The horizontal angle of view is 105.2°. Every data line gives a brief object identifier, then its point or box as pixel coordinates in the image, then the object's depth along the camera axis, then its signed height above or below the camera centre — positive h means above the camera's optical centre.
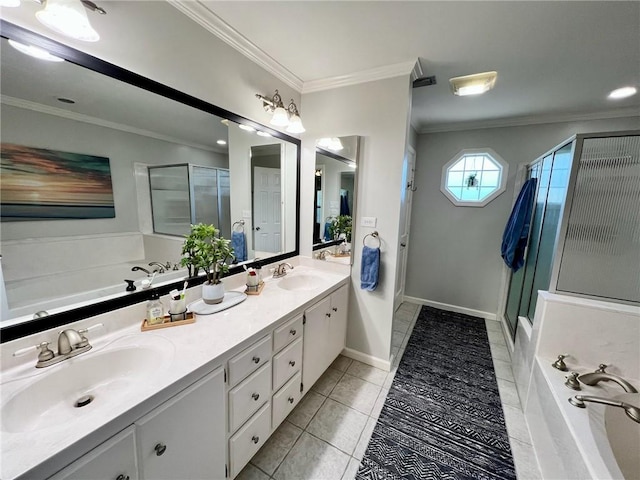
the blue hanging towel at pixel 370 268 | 2.08 -0.55
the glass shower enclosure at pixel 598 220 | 1.44 -0.07
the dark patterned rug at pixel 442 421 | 1.41 -1.49
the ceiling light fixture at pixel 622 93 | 2.06 +1.01
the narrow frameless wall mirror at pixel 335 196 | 2.15 +0.05
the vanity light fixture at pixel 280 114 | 1.86 +0.67
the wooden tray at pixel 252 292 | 1.71 -0.64
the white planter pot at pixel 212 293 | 1.46 -0.56
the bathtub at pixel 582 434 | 1.02 -1.04
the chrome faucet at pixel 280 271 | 2.10 -0.60
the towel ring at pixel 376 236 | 2.09 -0.28
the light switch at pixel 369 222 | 2.10 -0.16
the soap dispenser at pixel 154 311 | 1.23 -0.58
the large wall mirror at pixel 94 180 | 0.92 +0.08
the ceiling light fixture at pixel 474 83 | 1.96 +1.01
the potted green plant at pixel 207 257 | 1.44 -0.34
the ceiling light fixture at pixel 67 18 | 0.88 +0.64
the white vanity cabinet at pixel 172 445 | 0.72 -0.85
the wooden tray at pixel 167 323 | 1.20 -0.63
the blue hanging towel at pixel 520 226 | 2.47 -0.19
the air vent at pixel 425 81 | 2.02 +1.02
